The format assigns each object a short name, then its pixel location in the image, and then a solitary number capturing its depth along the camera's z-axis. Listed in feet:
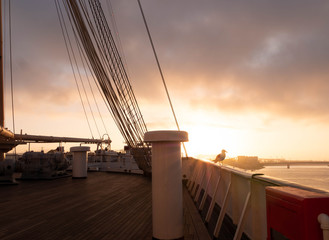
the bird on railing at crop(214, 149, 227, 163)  27.22
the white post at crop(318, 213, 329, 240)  3.52
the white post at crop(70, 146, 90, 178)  35.86
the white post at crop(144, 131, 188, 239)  9.94
